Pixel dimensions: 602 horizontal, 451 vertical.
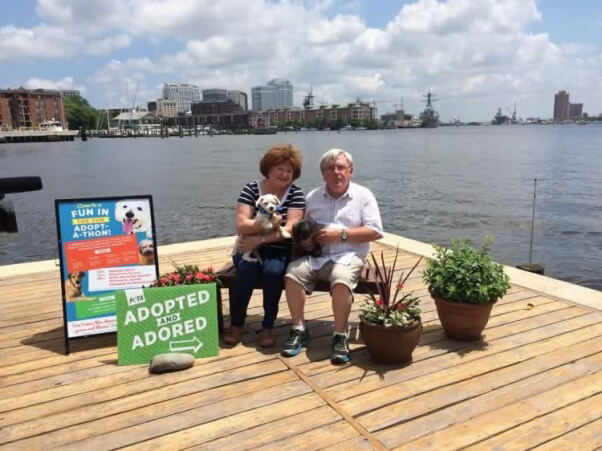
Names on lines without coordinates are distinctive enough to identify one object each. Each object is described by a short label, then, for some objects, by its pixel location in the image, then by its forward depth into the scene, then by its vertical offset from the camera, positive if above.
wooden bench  3.38 -1.02
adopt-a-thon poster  3.43 -0.83
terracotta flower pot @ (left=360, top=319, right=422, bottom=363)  3.01 -1.24
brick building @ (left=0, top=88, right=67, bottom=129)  113.41 +5.96
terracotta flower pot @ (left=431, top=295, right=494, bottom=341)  3.29 -1.23
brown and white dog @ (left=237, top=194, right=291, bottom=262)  3.28 -0.54
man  3.21 -0.78
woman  3.37 -0.69
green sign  3.15 -1.17
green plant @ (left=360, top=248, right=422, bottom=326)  3.06 -1.09
